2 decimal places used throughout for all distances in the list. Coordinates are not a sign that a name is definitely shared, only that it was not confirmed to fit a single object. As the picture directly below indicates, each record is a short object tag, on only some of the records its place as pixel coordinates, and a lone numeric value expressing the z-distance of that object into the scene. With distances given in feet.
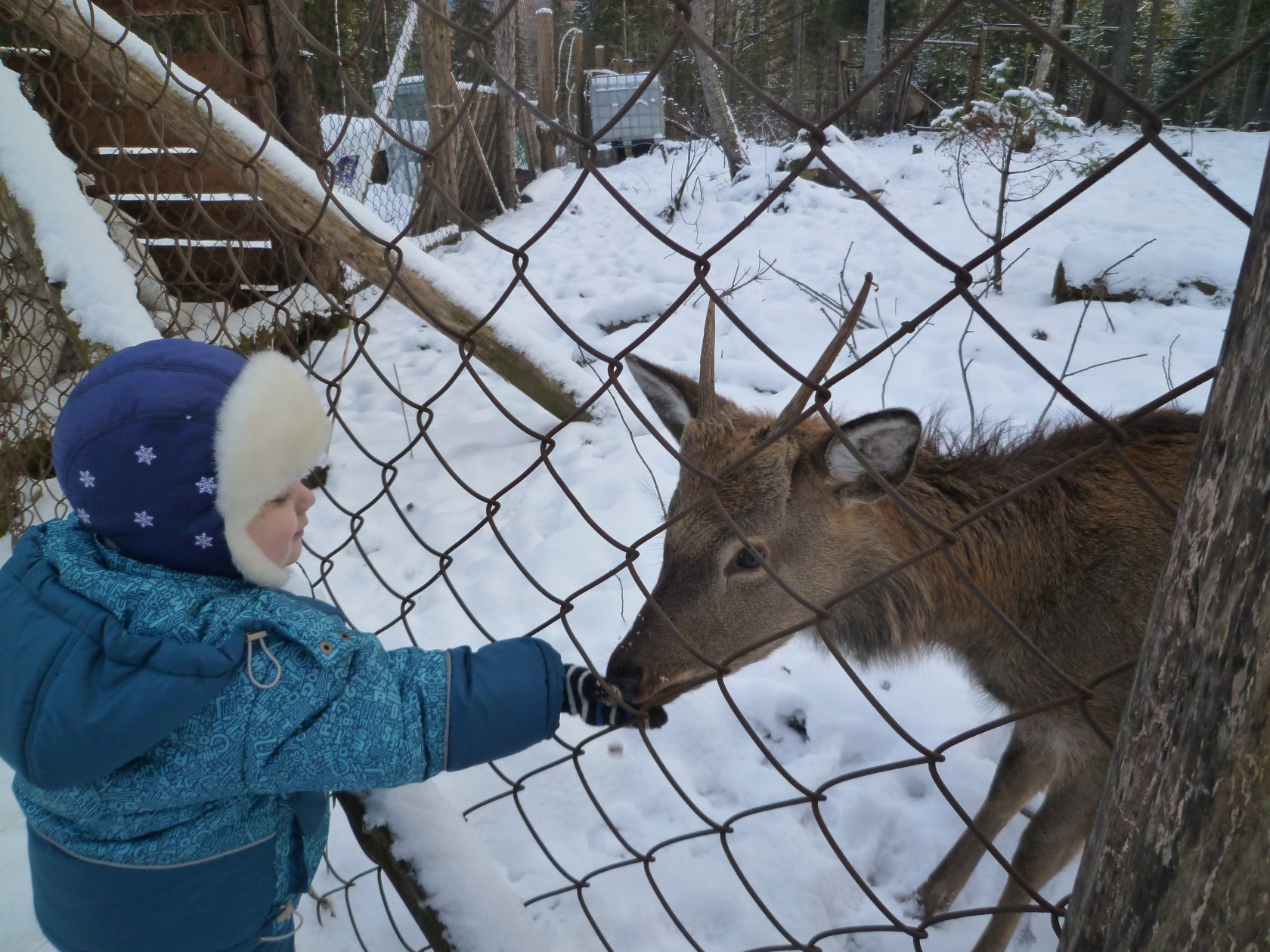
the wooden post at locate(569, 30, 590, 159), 47.14
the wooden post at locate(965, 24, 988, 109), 23.06
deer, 6.11
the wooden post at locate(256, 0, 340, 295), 16.47
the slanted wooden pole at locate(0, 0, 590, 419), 8.75
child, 4.02
